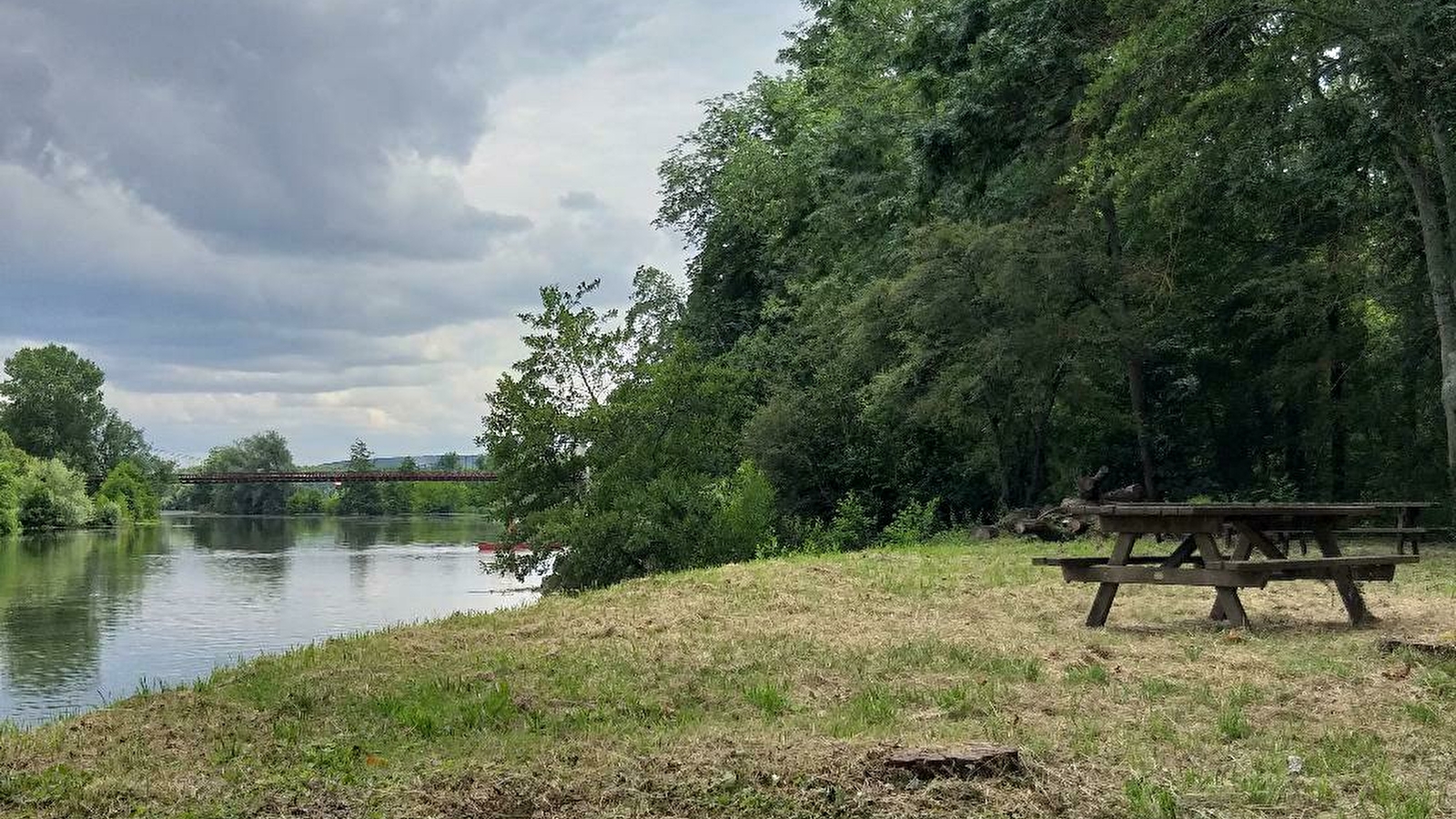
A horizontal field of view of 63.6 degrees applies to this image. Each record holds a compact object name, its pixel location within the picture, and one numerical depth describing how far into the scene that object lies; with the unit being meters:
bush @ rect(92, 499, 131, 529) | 74.06
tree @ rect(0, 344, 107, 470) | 82.69
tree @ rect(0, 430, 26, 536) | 61.12
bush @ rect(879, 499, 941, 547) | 22.88
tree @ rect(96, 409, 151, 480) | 88.88
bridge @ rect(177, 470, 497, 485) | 75.62
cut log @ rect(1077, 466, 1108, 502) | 19.97
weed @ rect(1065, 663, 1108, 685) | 6.43
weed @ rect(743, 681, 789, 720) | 5.92
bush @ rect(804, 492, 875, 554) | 24.75
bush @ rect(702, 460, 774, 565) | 19.73
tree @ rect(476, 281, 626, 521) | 20.20
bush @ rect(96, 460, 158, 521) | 80.56
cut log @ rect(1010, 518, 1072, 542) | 19.64
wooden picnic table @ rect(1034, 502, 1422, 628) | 8.05
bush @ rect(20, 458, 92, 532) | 65.44
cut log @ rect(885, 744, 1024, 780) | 4.50
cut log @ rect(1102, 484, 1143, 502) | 17.95
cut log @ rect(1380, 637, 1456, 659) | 6.89
